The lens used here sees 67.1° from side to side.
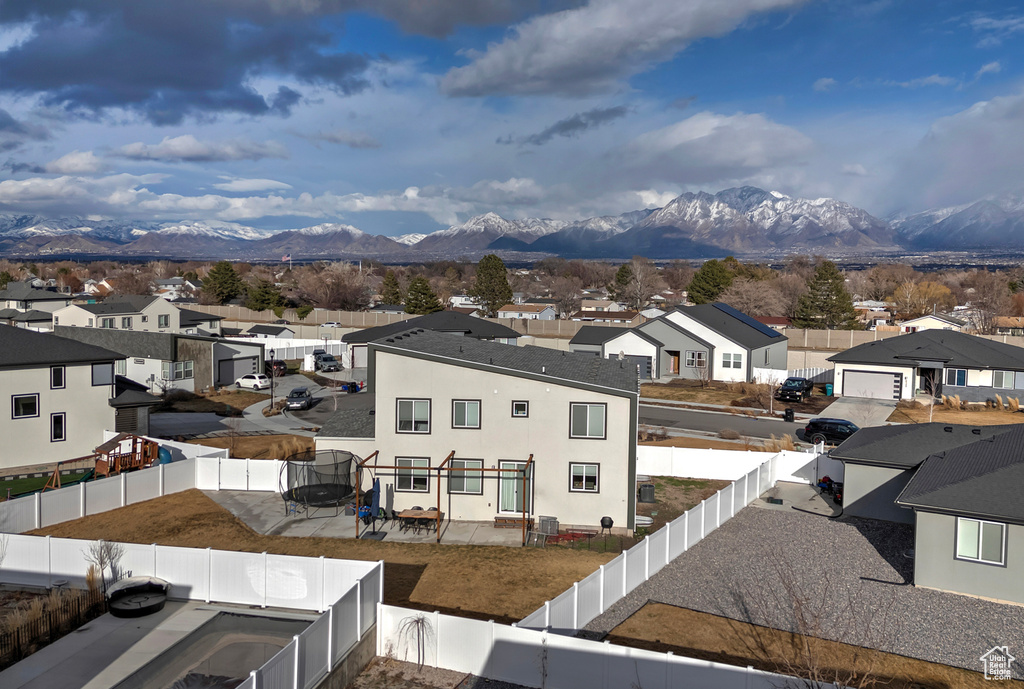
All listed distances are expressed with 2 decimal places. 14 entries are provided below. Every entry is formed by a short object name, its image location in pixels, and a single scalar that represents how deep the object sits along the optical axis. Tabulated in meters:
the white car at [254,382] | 60.78
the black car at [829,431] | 42.41
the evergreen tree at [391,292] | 130.88
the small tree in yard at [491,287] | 110.62
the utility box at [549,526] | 27.70
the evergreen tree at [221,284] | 124.69
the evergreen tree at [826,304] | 92.25
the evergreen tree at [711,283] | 114.44
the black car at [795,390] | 55.78
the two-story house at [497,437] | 28.66
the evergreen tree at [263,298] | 112.06
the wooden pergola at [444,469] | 27.50
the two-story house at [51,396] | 36.22
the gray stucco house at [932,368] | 53.06
